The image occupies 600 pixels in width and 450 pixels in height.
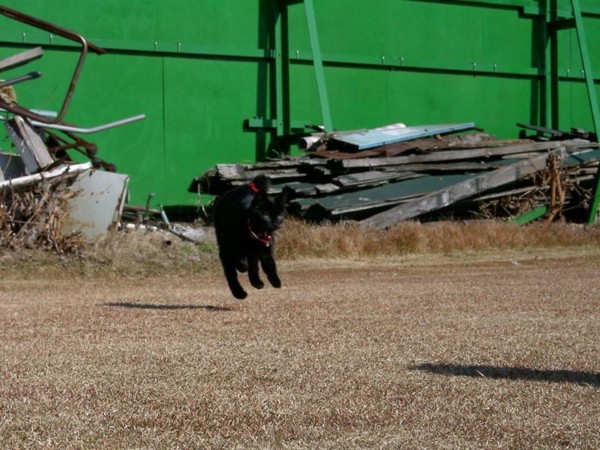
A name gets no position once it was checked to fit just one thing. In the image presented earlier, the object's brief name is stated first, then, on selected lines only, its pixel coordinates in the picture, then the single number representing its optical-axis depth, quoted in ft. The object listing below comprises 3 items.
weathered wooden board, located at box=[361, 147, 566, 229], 69.72
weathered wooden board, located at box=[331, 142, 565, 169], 71.61
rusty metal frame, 57.82
